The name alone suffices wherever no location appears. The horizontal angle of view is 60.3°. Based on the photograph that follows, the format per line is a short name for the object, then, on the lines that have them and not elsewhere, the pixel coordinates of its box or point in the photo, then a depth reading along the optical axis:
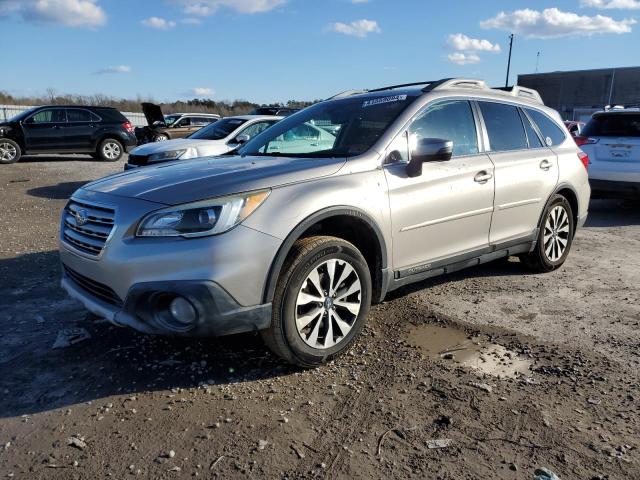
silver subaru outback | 3.02
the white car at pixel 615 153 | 8.32
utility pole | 50.47
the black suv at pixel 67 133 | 15.94
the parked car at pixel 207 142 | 9.59
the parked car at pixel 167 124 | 19.25
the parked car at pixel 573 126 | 22.37
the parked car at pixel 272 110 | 20.67
